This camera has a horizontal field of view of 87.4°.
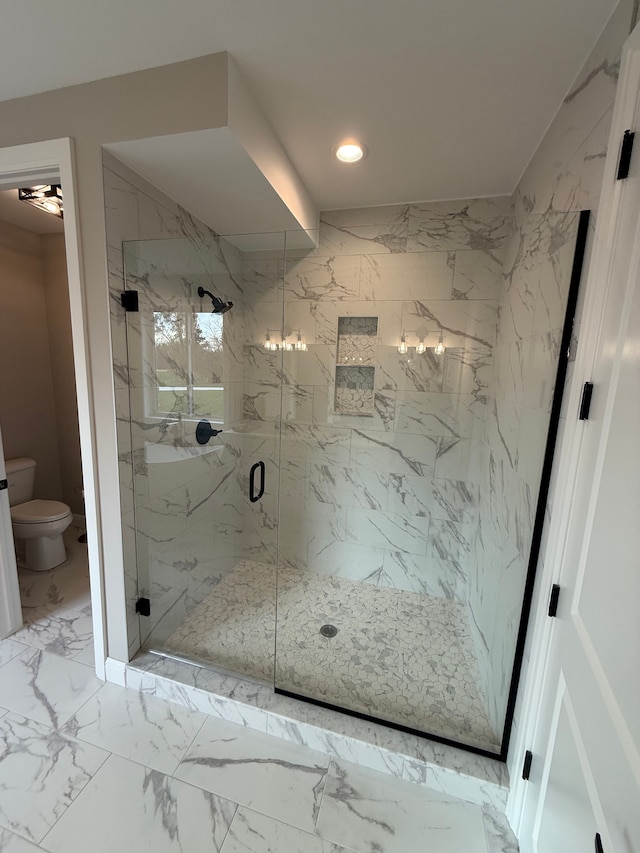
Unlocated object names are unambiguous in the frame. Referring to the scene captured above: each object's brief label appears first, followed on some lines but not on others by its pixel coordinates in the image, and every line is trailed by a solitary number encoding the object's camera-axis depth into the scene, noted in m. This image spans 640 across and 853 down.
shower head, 2.05
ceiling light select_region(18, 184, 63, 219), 1.93
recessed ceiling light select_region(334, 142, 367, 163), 1.57
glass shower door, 1.69
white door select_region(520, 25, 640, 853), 0.64
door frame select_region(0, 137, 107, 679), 1.32
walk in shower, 1.57
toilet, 2.36
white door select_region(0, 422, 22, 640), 1.85
